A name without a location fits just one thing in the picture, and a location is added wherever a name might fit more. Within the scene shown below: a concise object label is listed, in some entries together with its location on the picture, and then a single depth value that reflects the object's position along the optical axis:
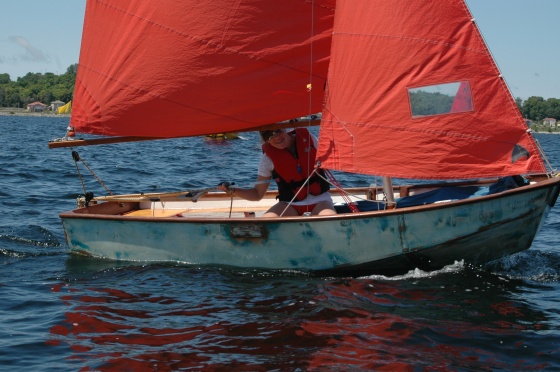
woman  8.80
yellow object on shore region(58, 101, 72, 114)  73.69
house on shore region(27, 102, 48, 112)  154.88
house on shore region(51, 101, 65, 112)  151.38
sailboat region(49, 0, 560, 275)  7.99
